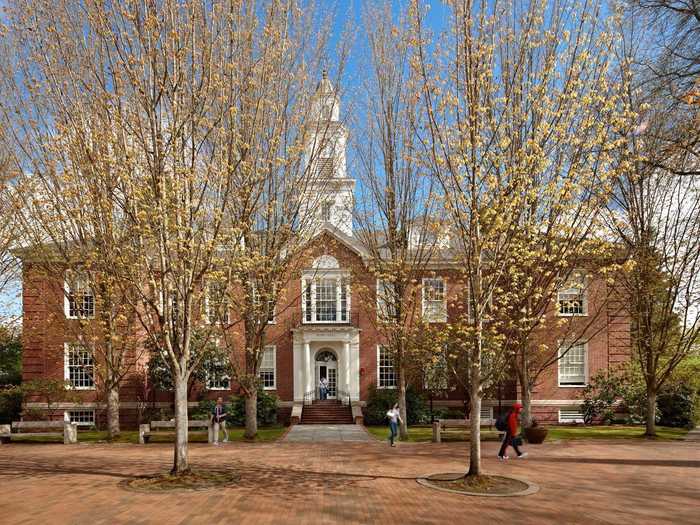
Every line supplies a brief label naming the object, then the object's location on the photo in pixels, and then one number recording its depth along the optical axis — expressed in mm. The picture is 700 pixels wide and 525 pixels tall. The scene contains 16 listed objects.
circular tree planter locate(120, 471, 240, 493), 12531
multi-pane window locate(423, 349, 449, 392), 29281
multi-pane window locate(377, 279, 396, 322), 21516
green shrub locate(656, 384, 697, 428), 28281
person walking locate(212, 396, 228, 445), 20828
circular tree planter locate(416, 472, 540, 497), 12117
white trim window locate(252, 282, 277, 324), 19577
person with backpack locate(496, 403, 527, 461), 16438
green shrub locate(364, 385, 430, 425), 29328
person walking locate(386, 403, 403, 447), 19892
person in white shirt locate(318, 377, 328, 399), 32469
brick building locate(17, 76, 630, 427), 30422
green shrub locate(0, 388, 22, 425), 30375
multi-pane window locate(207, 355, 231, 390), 29562
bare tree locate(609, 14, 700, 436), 21750
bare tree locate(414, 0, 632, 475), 12219
